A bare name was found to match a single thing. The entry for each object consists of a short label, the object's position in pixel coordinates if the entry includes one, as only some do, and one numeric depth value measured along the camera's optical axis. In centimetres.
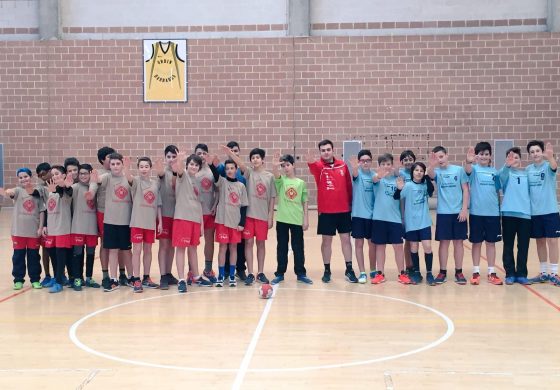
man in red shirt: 768
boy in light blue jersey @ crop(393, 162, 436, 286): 750
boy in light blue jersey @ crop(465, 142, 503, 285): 748
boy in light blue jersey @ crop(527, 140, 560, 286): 739
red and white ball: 676
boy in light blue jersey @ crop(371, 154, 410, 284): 747
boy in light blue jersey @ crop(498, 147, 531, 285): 740
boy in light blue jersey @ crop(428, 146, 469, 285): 750
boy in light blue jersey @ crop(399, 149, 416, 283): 768
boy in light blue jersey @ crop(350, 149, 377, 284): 766
